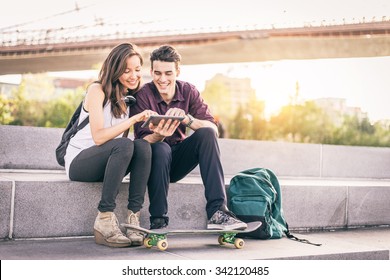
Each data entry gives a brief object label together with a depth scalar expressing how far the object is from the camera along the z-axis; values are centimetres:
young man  274
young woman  261
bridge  1174
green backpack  313
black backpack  291
